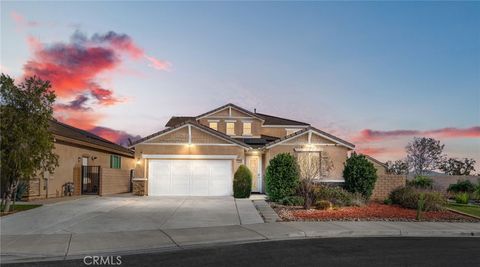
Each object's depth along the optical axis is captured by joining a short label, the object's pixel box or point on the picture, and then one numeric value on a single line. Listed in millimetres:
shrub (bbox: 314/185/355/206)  19656
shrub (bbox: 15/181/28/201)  20750
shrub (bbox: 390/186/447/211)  18328
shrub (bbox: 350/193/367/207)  19672
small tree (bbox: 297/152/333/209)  19372
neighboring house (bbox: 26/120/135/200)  22562
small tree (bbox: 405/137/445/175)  47688
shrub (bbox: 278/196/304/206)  19578
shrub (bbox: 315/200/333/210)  18250
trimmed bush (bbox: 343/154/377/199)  21656
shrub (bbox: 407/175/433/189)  29625
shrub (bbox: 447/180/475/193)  30266
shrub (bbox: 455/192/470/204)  23391
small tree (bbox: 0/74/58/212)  16156
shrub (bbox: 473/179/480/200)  25638
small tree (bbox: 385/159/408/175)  47900
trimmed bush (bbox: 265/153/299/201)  20891
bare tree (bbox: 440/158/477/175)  48281
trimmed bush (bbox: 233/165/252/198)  23641
